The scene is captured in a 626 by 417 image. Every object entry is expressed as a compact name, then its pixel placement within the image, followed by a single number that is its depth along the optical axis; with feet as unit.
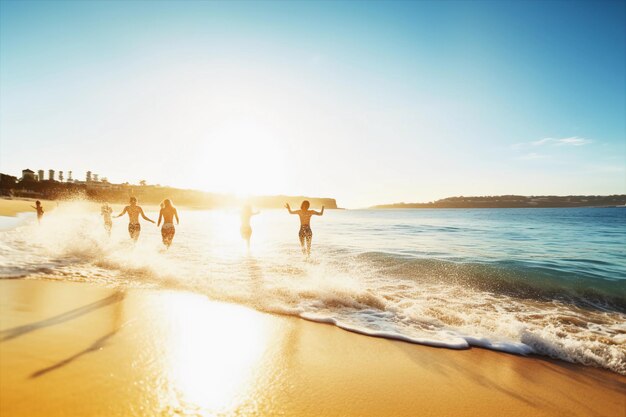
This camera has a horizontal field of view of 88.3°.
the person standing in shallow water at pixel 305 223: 42.98
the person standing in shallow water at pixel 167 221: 40.97
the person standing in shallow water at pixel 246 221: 47.74
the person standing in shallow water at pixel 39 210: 67.31
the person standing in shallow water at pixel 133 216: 42.65
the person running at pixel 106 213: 51.26
